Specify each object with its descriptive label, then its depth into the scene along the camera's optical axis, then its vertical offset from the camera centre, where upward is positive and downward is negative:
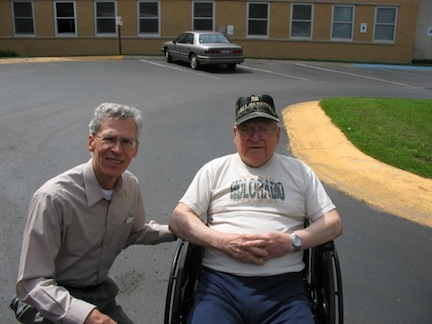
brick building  27.48 +0.11
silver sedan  19.09 -0.83
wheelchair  2.59 -1.36
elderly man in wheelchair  2.68 -1.15
